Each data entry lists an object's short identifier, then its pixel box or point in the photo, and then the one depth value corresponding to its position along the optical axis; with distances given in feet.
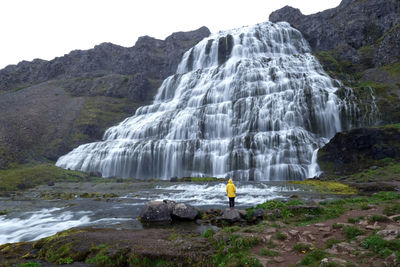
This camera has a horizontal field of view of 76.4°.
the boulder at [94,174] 163.63
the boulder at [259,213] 50.31
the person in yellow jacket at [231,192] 58.59
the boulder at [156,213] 57.06
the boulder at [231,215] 50.70
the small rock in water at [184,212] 55.72
